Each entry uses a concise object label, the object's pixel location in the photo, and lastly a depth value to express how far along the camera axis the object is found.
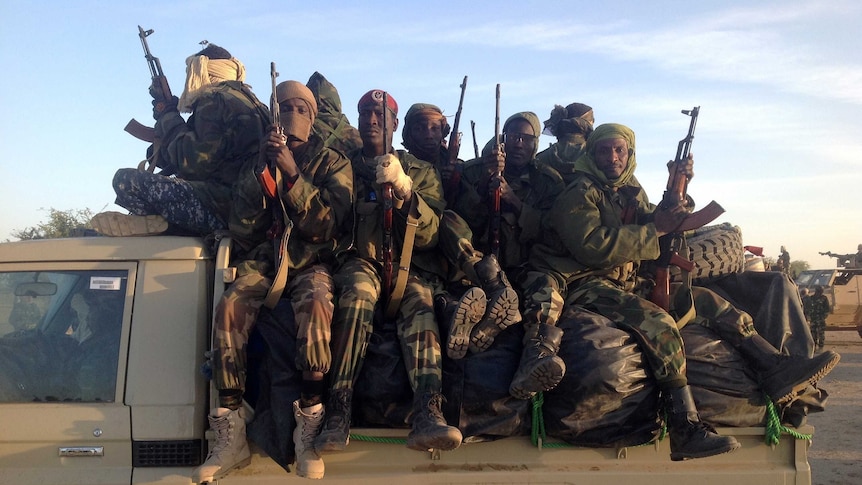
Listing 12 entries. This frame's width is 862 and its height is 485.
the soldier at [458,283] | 3.29
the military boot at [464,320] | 3.28
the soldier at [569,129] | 5.52
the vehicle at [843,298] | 18.70
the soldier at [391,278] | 3.10
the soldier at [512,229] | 3.17
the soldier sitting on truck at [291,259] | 3.18
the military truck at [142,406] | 3.20
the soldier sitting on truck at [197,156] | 3.87
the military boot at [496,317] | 3.33
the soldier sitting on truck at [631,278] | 3.25
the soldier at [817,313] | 17.95
